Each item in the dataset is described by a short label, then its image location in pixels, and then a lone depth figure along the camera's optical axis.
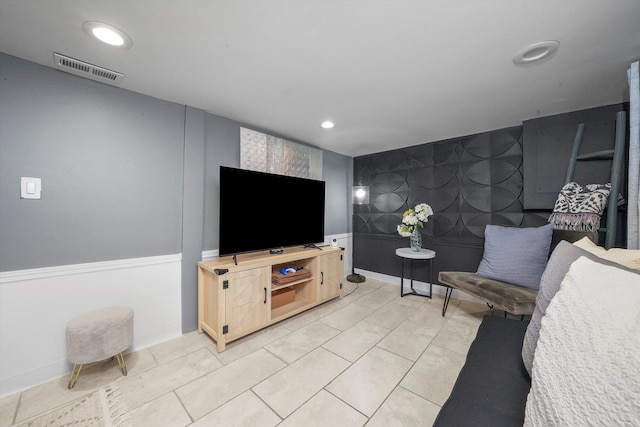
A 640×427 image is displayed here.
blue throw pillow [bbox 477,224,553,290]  2.19
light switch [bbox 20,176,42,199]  1.55
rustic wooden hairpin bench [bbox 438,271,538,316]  1.87
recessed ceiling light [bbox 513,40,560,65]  1.38
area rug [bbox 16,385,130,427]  1.29
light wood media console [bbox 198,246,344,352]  1.97
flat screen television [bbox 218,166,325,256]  2.22
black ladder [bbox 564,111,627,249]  1.91
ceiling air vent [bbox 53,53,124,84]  1.56
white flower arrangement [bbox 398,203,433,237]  3.10
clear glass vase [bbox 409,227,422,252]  3.14
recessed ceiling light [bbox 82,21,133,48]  1.26
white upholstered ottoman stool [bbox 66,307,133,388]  1.52
